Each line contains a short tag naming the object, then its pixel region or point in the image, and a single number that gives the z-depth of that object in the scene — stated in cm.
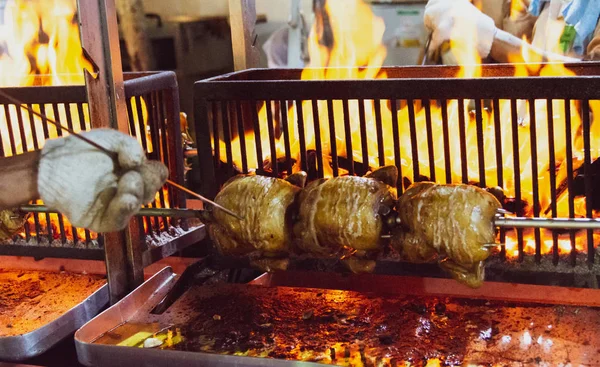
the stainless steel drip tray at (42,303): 253
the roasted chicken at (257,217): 247
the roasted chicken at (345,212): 236
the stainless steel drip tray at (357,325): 229
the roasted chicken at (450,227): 219
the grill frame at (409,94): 233
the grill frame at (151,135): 295
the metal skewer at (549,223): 200
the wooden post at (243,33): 366
